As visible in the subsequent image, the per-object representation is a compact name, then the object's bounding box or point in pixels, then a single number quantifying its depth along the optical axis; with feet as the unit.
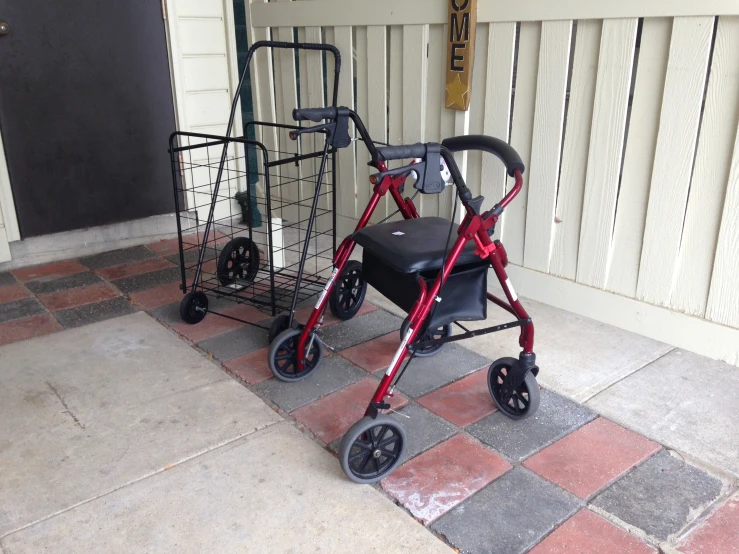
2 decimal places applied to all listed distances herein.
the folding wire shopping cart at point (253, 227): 8.72
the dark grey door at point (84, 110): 10.28
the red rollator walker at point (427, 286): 5.62
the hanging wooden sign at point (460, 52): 8.75
